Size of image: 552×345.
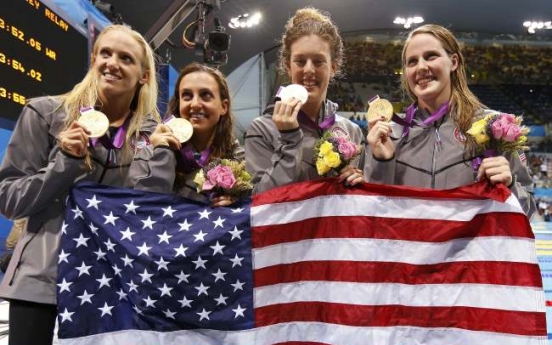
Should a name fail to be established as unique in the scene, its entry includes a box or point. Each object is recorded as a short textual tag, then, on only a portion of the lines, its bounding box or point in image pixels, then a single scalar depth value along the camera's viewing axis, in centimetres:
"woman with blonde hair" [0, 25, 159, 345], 208
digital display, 461
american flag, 222
